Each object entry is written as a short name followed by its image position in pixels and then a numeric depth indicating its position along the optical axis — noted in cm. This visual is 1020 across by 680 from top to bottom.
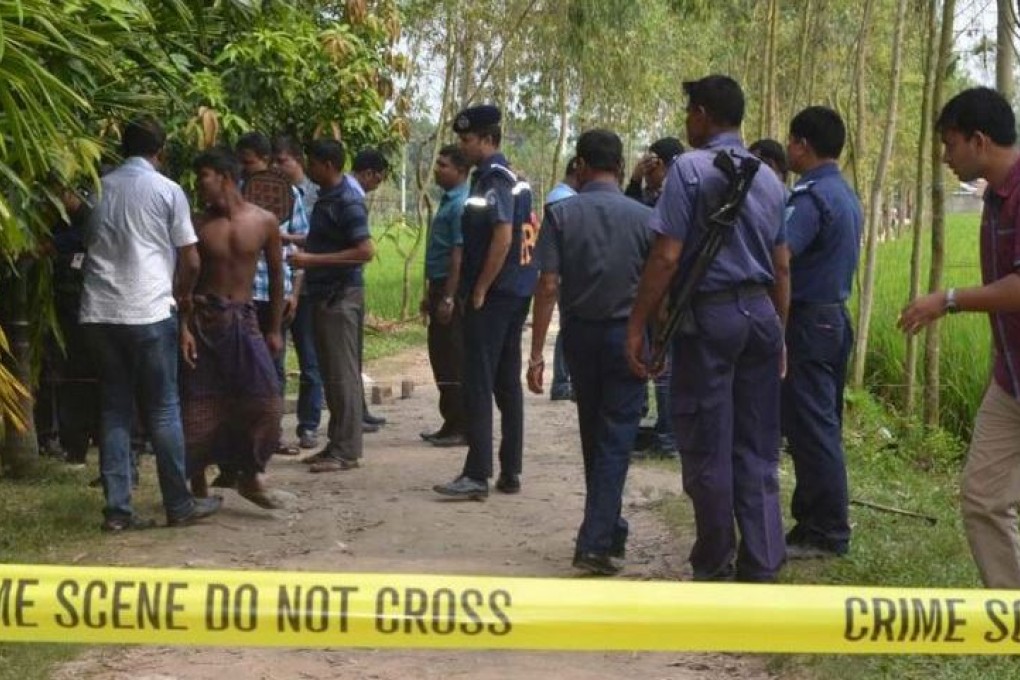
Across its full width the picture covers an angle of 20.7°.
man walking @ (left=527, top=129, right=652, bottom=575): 1157
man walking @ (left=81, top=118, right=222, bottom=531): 1247
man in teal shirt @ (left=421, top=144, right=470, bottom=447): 1611
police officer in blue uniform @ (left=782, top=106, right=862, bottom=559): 1166
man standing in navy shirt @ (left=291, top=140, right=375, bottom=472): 1542
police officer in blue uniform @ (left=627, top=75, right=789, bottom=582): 1014
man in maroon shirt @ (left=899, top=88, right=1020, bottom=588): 870
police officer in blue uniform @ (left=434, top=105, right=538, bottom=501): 1419
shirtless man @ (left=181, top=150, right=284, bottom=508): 1313
